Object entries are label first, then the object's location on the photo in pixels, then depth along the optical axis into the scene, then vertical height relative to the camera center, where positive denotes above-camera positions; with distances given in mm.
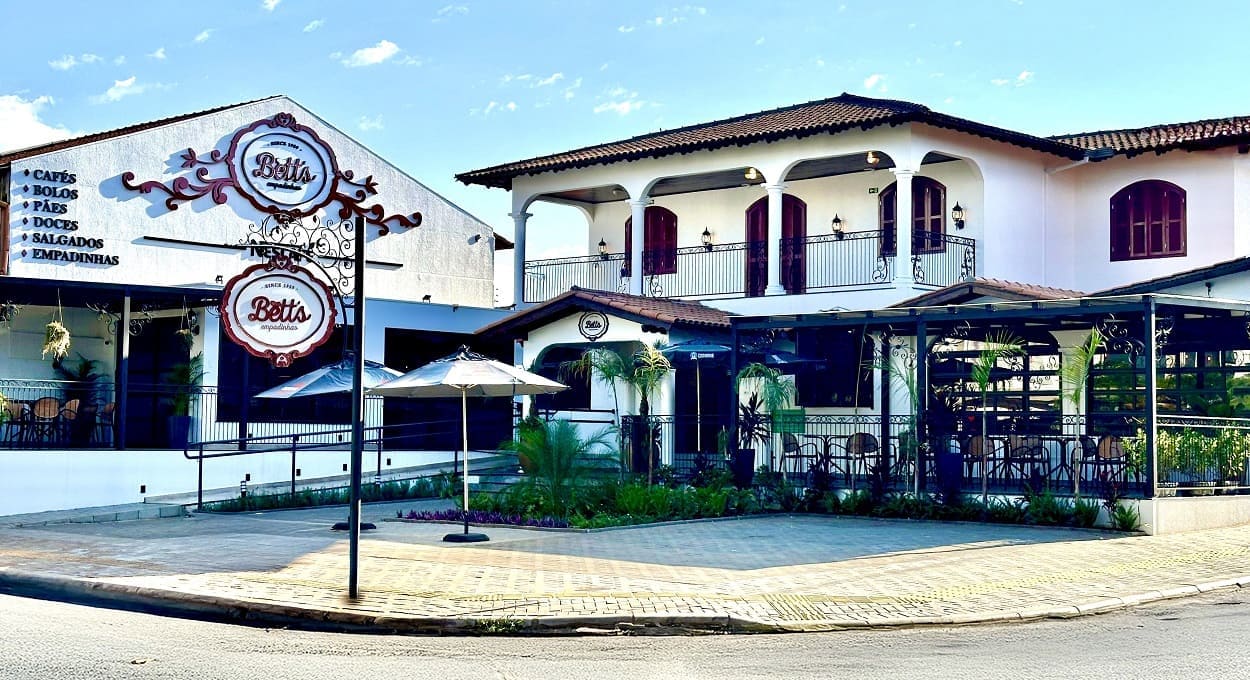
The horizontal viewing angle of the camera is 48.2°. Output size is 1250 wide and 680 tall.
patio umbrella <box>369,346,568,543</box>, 16312 +297
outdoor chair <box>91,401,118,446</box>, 23859 -423
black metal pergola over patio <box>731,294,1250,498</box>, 17672 +162
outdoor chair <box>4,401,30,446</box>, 22609 -363
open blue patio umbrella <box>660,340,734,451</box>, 23812 +945
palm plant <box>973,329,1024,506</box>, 18234 +581
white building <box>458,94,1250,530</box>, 25219 +3703
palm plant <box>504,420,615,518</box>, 18562 -785
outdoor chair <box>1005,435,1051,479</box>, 19000 -663
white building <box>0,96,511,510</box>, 23594 +2594
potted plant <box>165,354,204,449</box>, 24109 +124
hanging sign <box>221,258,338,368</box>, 16688 +1102
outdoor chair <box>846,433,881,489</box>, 19594 -652
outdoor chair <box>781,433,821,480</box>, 20344 -711
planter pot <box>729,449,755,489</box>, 20734 -895
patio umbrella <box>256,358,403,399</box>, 20609 +335
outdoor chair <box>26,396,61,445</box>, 22969 -321
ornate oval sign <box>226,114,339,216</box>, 26422 +4551
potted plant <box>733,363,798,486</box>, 20859 -174
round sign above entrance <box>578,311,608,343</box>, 25922 +1496
